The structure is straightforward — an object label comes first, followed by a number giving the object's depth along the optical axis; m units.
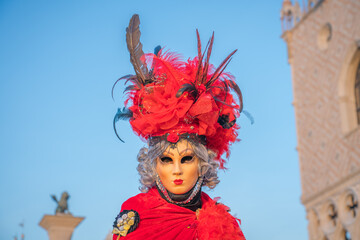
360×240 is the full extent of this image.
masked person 2.07
